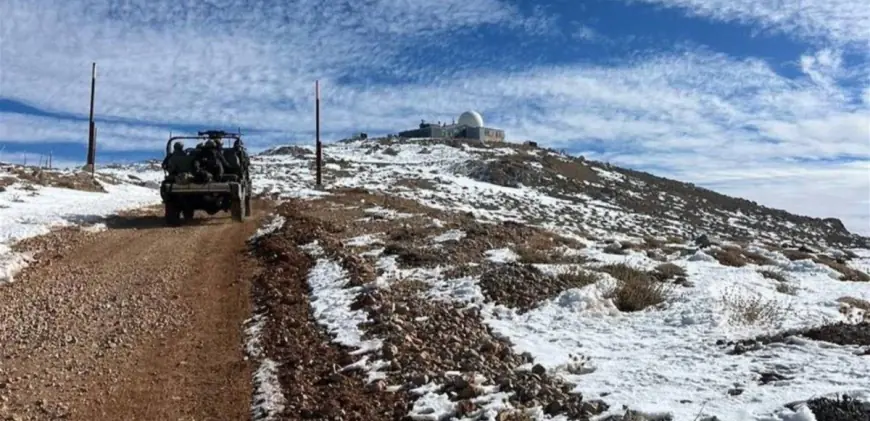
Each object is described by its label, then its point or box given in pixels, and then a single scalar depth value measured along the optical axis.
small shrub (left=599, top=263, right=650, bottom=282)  9.55
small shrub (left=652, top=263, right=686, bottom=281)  10.18
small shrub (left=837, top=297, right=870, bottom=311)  9.18
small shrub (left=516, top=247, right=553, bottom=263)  10.96
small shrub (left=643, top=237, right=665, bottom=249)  15.36
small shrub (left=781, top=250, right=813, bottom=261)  15.51
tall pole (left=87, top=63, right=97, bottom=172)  33.12
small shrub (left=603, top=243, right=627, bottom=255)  13.11
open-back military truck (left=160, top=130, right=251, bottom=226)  17.27
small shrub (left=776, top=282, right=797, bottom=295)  10.02
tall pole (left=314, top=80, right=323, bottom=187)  36.53
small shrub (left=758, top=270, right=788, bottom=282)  11.20
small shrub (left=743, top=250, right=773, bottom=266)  13.83
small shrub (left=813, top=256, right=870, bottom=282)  12.72
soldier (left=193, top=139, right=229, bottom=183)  18.48
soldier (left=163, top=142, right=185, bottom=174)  18.17
